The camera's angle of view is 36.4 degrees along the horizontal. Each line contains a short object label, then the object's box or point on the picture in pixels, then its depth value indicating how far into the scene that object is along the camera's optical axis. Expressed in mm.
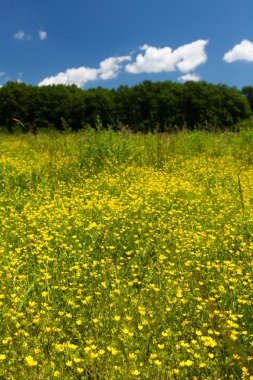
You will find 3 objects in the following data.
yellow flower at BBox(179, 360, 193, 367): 2350
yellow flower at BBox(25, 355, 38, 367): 2216
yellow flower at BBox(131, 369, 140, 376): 2176
